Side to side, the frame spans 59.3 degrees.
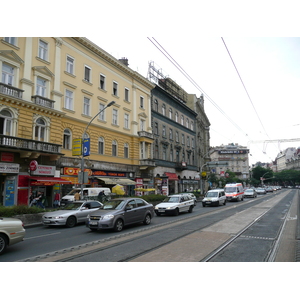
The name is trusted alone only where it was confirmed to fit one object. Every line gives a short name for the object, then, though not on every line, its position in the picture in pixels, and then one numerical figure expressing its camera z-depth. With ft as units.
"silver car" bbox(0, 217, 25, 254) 26.40
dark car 39.05
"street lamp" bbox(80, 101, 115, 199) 62.65
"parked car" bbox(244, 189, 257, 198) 143.95
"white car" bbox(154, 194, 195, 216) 61.11
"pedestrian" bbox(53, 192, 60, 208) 75.01
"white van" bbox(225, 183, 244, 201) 112.78
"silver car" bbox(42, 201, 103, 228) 46.01
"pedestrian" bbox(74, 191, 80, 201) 66.54
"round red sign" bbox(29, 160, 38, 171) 71.10
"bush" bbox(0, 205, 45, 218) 45.57
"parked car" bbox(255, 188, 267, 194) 199.91
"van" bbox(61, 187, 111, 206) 73.82
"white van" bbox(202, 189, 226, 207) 88.07
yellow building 69.67
